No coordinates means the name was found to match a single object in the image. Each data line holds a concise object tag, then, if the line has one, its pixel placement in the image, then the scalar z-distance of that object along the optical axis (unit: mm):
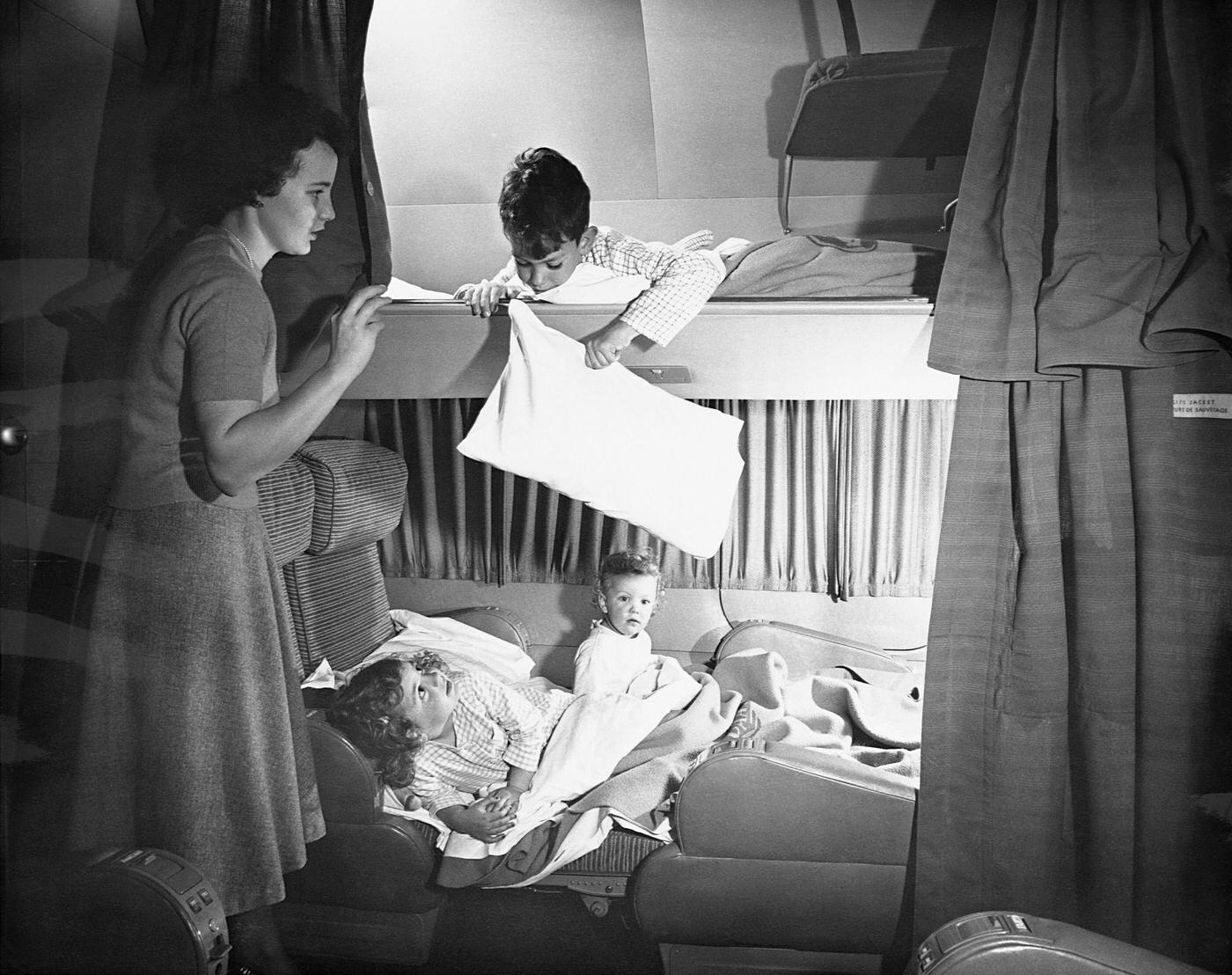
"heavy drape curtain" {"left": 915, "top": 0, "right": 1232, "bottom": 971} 1263
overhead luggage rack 1319
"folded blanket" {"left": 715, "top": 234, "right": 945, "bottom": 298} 1376
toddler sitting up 1505
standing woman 1344
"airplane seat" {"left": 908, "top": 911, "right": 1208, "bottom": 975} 1160
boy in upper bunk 1369
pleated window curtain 1481
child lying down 1451
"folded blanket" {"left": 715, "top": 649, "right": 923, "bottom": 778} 1508
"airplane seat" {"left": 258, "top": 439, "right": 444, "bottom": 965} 1431
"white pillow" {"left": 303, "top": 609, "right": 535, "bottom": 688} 1513
